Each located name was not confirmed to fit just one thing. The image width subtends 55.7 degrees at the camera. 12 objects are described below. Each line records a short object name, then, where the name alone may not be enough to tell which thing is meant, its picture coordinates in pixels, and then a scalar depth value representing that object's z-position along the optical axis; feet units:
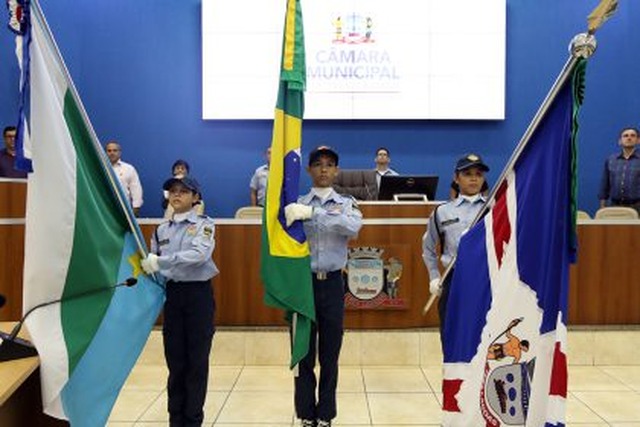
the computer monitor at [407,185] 16.52
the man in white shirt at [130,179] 23.11
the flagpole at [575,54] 5.78
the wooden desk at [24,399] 5.58
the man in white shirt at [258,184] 23.18
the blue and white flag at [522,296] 6.27
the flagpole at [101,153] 6.13
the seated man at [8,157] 18.61
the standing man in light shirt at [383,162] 22.33
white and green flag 6.00
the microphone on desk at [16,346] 5.89
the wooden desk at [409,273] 14.88
